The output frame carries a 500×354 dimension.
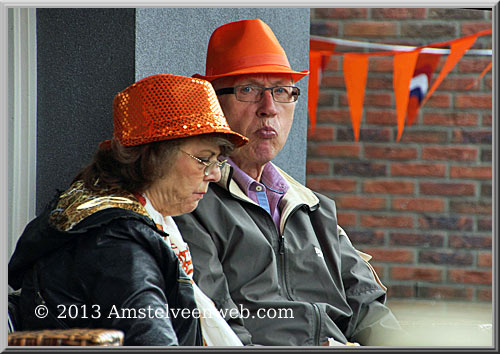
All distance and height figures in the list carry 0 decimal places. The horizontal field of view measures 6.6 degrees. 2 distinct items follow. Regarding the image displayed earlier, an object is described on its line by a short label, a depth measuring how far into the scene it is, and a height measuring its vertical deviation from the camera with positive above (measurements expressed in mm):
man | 15067 -204
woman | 11122 -145
